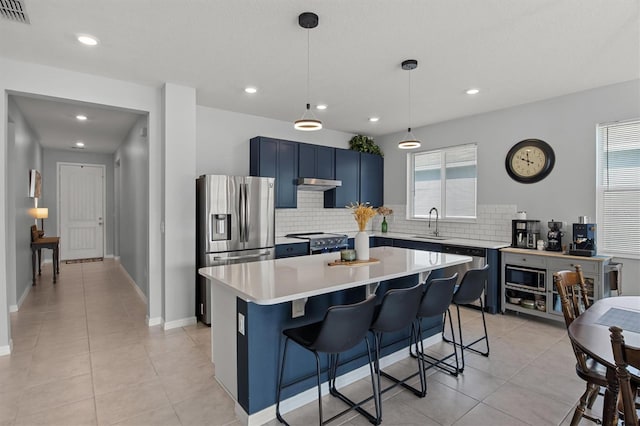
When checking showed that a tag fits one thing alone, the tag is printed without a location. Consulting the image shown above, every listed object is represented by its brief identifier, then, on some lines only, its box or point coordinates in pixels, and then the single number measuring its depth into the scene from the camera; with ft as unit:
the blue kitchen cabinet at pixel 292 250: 15.15
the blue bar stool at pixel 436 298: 8.27
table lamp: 20.68
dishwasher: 14.37
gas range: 16.20
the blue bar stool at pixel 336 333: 6.22
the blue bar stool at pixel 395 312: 7.24
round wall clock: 14.17
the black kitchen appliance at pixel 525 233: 14.24
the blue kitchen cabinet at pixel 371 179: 20.16
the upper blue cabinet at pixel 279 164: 16.11
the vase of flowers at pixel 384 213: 20.33
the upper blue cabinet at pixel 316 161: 17.51
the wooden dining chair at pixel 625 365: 3.87
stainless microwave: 13.23
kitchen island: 6.89
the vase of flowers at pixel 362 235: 9.65
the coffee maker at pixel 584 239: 12.41
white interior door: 26.84
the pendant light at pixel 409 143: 12.25
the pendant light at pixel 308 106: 7.86
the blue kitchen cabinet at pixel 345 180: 18.99
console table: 18.78
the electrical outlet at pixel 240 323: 7.01
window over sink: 17.21
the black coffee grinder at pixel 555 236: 13.50
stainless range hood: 16.94
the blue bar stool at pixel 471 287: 9.29
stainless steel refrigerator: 12.75
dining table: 4.81
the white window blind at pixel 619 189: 12.23
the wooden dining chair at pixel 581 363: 5.78
